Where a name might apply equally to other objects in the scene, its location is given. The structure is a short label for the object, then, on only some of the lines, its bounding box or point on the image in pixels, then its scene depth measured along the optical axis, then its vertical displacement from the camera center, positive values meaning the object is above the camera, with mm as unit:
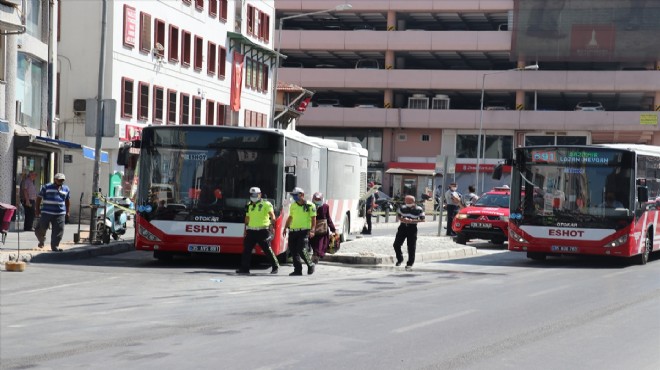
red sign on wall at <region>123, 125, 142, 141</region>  49331 +2417
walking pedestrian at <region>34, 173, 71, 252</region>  25375 -456
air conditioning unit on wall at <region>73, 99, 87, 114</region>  47594 +3253
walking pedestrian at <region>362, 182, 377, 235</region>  42312 -370
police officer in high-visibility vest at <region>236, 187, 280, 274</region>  22469 -553
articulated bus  23750 +199
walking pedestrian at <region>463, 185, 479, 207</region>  41753 +158
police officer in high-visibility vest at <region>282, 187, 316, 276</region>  23000 -597
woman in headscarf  24609 -674
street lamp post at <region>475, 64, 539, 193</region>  80750 +5538
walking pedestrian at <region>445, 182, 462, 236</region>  40844 -108
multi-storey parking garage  84500 +8999
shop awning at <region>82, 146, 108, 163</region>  37844 +1163
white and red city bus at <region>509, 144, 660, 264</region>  27141 +74
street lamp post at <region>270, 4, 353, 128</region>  51625 +4602
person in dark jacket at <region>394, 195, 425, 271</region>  25625 -578
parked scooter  28703 -718
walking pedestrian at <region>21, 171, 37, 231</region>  34562 -298
